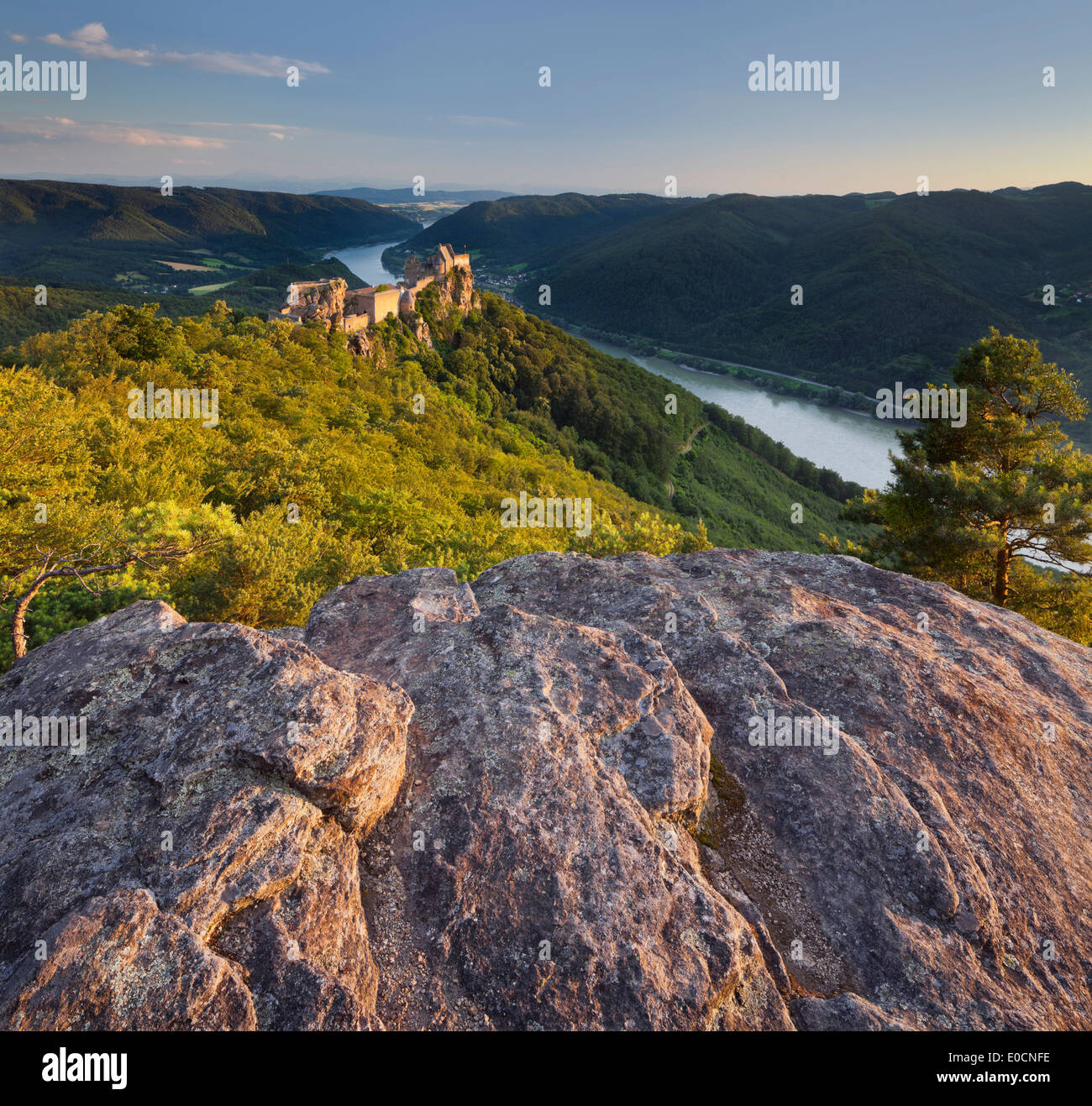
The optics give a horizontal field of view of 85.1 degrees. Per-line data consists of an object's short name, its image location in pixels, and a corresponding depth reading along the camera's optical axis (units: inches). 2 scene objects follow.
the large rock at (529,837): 141.0
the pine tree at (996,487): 627.2
